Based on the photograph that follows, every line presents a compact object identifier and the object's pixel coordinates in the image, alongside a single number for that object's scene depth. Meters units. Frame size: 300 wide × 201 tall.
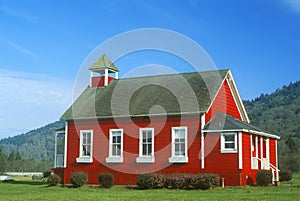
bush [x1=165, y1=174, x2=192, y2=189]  26.44
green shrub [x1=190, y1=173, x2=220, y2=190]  25.70
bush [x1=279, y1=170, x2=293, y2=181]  32.81
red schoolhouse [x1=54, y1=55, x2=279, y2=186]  28.31
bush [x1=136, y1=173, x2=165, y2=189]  26.83
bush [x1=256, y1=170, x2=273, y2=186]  27.49
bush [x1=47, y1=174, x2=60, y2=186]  32.38
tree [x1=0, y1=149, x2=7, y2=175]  69.74
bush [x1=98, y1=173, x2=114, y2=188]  29.33
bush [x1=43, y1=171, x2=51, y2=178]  38.38
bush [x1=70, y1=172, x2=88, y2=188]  30.38
